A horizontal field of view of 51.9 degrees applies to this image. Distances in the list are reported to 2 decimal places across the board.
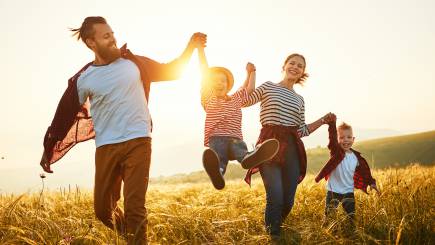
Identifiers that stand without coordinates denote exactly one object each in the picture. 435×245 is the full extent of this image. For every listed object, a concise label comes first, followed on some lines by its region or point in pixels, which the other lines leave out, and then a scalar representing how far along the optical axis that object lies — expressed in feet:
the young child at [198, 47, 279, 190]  17.26
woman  16.78
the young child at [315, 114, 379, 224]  19.52
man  14.06
